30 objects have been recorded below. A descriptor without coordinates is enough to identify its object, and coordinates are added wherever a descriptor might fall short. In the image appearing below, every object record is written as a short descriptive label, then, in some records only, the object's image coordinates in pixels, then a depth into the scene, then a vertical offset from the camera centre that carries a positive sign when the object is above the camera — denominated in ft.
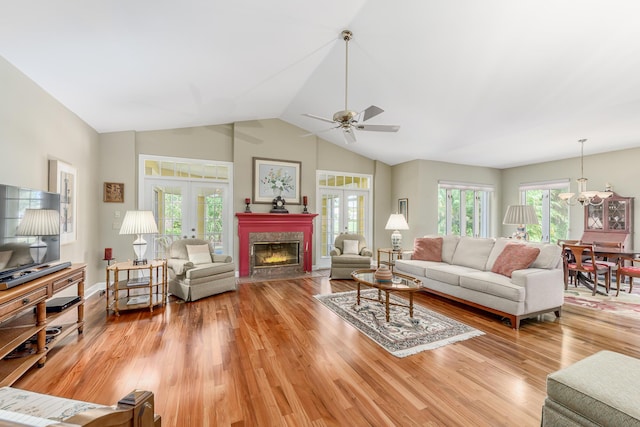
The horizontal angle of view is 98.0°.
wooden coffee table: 10.19 -2.79
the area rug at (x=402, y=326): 8.73 -4.13
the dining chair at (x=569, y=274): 15.66 -3.60
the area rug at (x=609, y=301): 11.92 -4.18
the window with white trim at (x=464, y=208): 22.57 +0.33
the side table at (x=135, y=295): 11.33 -3.71
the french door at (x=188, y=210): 16.94 +0.04
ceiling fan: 9.75 +3.30
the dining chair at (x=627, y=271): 13.65 -2.92
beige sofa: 10.18 -2.81
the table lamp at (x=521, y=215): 13.78 -0.13
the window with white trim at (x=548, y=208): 20.98 +0.35
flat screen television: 6.88 -0.74
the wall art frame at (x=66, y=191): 10.51 +0.78
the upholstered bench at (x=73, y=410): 2.07 -1.82
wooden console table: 6.15 -2.99
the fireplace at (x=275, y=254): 19.07 -2.99
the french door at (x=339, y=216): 21.65 -0.37
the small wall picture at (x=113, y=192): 15.34 +1.01
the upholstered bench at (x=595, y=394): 3.93 -2.72
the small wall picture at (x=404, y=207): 22.09 +0.38
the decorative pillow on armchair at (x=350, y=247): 18.62 -2.39
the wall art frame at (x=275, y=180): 18.99 +2.18
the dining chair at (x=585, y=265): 14.21 -2.79
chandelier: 16.49 +1.06
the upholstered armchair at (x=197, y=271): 12.98 -2.91
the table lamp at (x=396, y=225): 18.07 -0.87
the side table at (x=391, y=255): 17.21 -2.87
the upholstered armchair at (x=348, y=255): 17.40 -2.85
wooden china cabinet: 17.47 -0.56
